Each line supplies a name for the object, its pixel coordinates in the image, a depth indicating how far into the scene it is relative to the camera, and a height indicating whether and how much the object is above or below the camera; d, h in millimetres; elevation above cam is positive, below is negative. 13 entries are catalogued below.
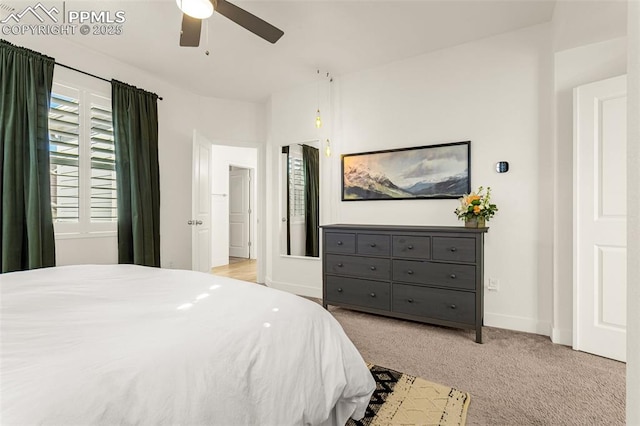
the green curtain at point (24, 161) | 2535 +423
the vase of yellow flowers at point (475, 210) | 2811 +1
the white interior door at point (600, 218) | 2354 -66
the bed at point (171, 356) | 732 -403
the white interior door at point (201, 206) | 3812 +69
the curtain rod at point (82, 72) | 2995 +1397
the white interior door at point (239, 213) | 7430 -44
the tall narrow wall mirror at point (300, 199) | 4109 +153
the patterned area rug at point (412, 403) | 1658 -1095
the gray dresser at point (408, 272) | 2684 -574
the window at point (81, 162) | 2961 +499
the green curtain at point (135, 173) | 3389 +422
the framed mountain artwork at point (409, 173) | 3176 +408
